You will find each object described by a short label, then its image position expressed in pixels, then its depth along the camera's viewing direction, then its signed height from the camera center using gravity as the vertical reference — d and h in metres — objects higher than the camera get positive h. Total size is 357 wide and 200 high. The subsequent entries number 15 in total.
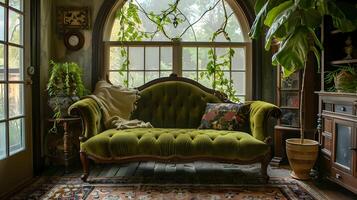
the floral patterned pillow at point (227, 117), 3.55 -0.25
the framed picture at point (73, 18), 4.05 +0.89
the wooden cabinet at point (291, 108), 3.64 -0.15
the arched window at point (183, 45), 4.23 +0.60
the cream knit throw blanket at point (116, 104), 3.59 -0.12
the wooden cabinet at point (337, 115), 2.73 -0.19
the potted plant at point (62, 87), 3.51 +0.07
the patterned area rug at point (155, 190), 2.74 -0.82
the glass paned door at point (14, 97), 2.82 -0.03
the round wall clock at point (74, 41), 4.06 +0.62
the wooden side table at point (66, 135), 3.47 -0.43
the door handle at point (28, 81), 3.20 +0.12
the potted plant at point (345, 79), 2.87 +0.12
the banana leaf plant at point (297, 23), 2.83 +0.61
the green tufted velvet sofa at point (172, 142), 3.05 -0.43
